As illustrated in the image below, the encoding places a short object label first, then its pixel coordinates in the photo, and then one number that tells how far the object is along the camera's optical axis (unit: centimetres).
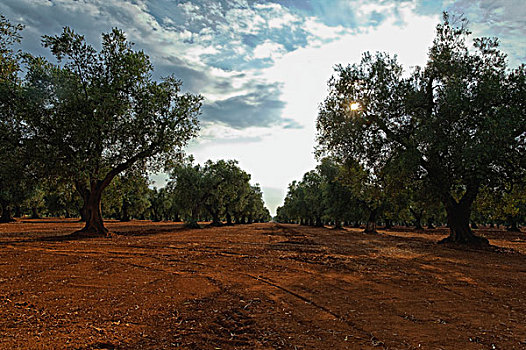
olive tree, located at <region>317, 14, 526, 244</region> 1855
